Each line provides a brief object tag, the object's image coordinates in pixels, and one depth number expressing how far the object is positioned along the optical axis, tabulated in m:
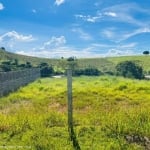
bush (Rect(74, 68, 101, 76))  26.99
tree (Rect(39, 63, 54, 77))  25.53
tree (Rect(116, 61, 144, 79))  24.29
